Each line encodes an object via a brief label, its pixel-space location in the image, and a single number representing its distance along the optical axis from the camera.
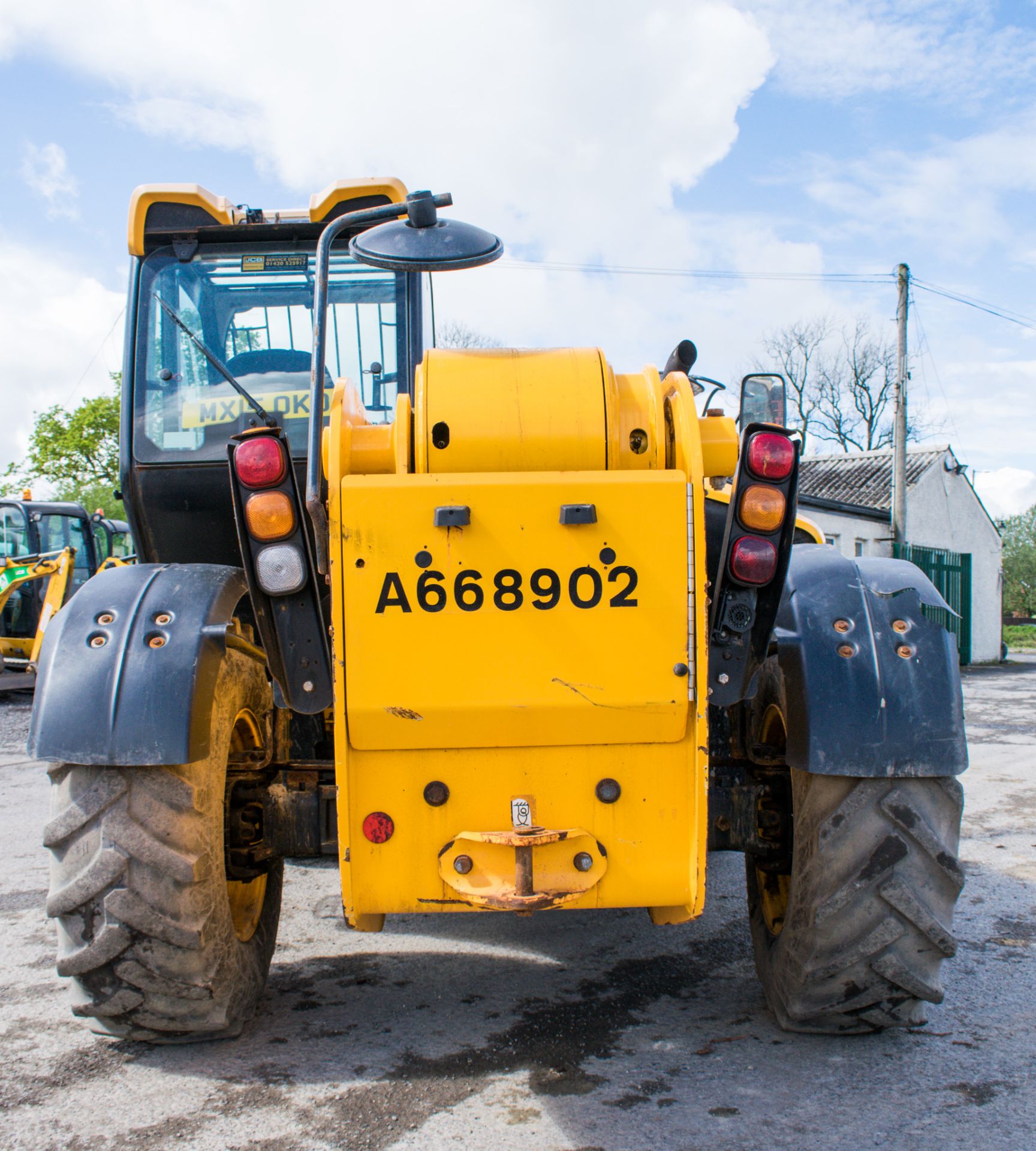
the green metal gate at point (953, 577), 23.11
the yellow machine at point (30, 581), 12.27
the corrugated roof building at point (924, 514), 23.23
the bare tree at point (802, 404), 53.34
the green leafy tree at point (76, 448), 39.31
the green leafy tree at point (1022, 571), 55.03
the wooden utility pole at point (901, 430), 21.67
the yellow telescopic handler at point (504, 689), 2.62
